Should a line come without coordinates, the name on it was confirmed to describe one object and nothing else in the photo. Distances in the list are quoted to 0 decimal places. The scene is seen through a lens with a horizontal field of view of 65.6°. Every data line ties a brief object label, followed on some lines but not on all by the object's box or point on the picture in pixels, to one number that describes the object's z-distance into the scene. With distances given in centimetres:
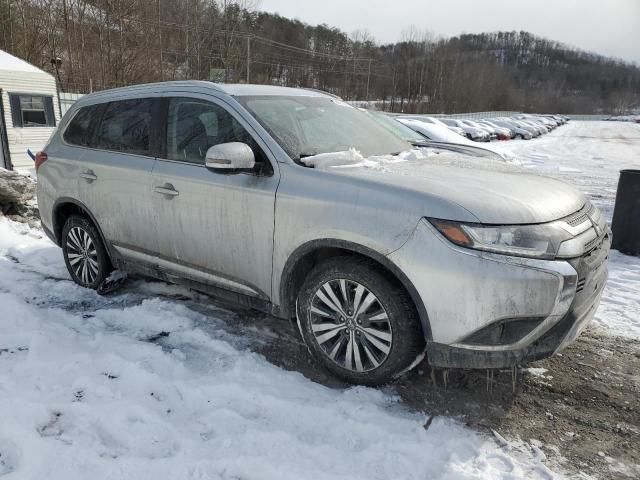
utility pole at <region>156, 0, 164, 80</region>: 3014
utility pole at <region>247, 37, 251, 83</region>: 3726
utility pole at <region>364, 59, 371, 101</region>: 7200
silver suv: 254
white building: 1336
